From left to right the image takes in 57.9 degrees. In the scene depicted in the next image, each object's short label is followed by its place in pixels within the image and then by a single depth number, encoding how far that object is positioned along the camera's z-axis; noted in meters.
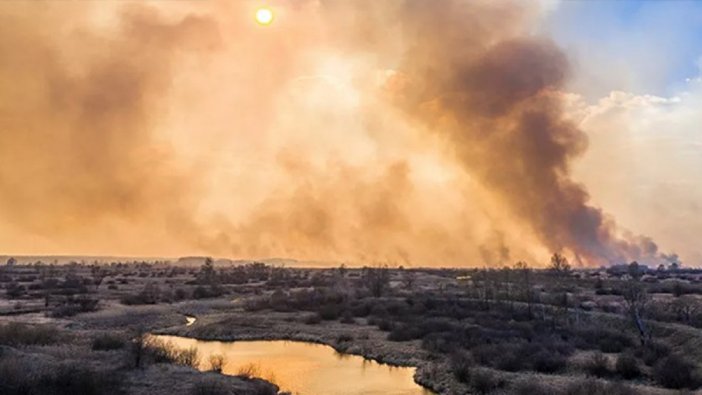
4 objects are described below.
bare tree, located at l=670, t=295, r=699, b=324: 57.52
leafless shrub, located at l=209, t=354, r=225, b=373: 40.50
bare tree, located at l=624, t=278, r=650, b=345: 49.07
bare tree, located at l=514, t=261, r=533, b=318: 71.53
